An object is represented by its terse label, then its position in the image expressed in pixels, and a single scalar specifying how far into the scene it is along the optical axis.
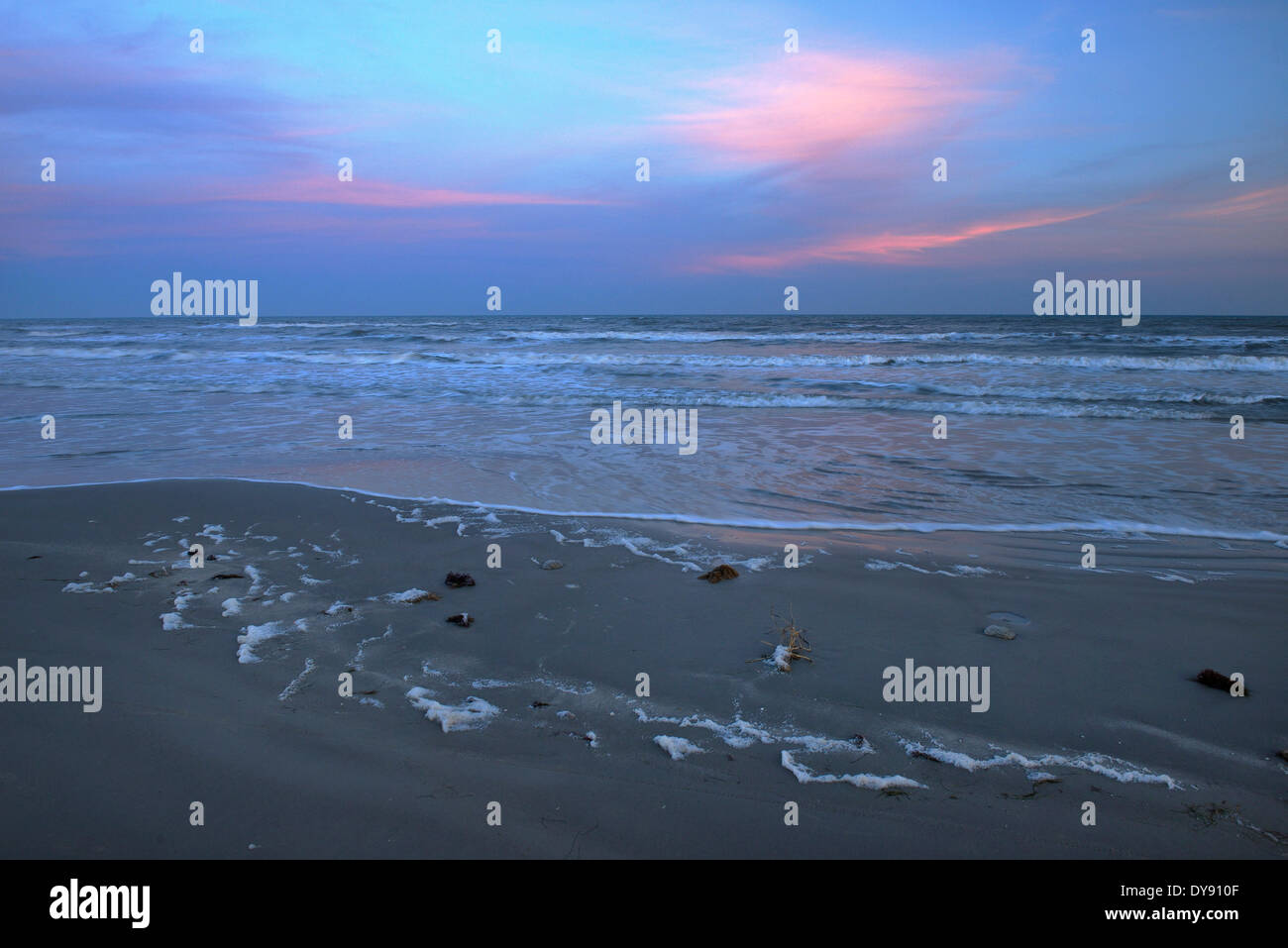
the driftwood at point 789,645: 3.71
